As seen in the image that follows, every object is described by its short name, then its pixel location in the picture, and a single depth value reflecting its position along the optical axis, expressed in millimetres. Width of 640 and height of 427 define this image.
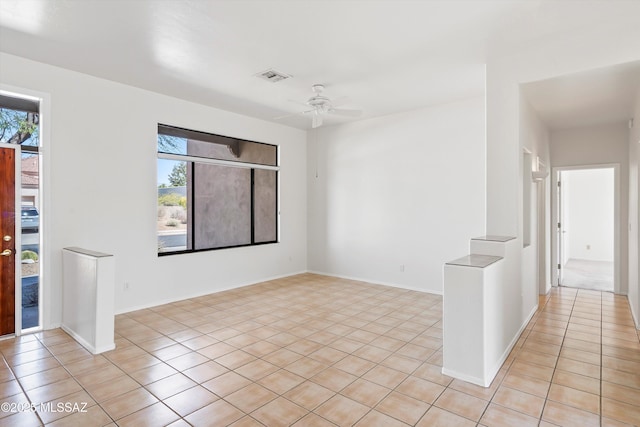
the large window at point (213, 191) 5254
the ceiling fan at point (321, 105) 4851
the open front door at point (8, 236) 3740
